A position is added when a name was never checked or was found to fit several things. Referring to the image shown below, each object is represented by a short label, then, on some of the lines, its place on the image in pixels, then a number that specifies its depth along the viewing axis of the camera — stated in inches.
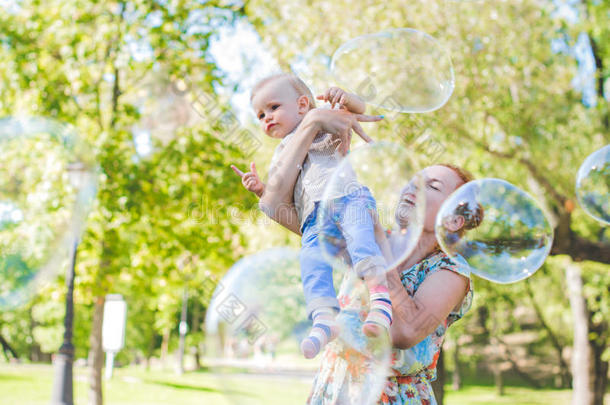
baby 62.2
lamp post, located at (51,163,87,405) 350.6
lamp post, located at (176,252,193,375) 378.9
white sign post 609.6
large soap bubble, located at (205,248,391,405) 69.2
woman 69.0
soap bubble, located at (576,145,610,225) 163.5
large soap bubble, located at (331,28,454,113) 98.4
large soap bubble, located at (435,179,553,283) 97.6
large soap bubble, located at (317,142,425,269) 65.5
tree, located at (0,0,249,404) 330.0
